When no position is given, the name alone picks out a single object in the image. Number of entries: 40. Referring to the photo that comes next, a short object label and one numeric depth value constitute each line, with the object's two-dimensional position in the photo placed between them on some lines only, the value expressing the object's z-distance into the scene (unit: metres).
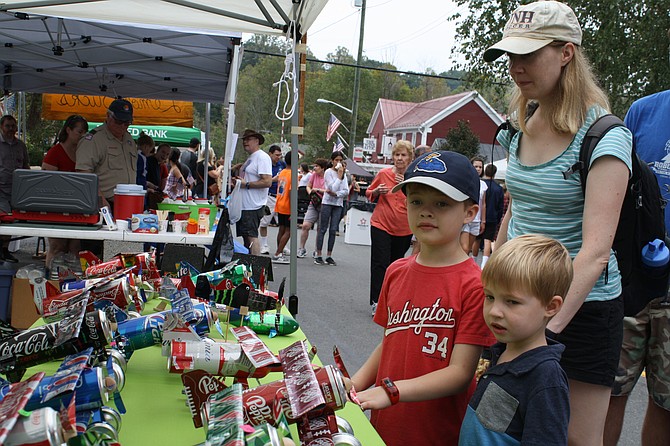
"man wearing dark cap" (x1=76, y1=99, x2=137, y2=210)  6.31
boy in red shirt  1.78
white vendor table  4.89
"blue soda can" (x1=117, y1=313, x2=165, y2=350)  1.90
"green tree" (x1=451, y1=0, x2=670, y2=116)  14.78
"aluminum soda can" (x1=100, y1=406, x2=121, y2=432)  1.30
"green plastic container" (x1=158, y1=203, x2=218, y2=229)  5.63
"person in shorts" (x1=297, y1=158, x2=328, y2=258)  11.60
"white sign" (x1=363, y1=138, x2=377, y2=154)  41.09
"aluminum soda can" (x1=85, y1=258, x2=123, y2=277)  2.80
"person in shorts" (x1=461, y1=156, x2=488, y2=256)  9.68
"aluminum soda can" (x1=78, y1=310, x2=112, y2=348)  1.58
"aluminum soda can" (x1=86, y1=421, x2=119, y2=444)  1.22
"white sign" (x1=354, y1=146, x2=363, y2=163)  38.69
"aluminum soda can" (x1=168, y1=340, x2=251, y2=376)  1.62
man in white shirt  9.08
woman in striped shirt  1.97
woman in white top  10.88
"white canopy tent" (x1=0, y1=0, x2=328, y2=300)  4.56
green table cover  1.52
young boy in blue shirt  1.52
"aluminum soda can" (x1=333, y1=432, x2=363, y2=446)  1.26
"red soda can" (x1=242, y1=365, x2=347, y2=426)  1.30
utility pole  31.01
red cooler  5.51
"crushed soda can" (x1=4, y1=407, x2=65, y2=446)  0.97
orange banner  12.00
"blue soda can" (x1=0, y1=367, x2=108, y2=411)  1.27
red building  47.12
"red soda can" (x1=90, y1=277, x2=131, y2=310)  2.22
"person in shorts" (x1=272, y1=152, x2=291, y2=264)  10.60
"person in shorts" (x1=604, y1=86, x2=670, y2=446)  2.63
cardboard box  4.35
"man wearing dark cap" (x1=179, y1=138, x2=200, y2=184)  14.77
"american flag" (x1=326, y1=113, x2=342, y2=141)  22.94
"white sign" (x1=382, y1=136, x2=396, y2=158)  46.86
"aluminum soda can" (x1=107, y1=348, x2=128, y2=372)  1.62
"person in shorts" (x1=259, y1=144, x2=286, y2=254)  11.37
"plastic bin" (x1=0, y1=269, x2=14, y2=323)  4.36
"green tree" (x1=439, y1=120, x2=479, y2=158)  36.94
